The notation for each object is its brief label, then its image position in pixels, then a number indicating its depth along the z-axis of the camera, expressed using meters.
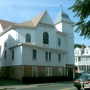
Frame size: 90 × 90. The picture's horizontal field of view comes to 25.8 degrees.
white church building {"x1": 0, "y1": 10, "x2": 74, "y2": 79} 33.53
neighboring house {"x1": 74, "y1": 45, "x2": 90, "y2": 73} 71.75
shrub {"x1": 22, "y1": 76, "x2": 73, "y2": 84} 31.00
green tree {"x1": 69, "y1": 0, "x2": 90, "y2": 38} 11.97
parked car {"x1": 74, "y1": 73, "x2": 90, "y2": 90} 17.59
